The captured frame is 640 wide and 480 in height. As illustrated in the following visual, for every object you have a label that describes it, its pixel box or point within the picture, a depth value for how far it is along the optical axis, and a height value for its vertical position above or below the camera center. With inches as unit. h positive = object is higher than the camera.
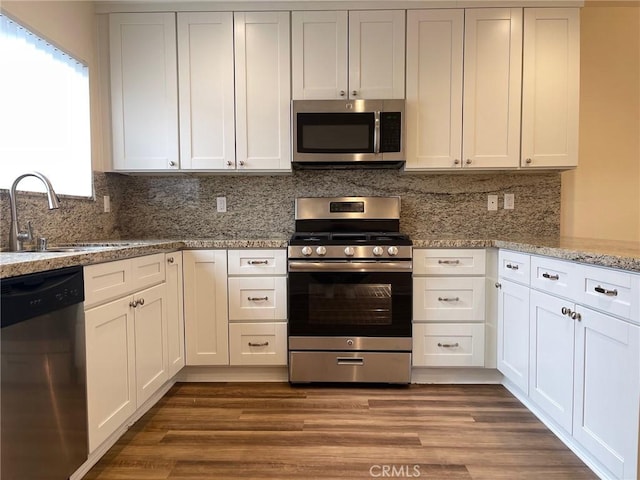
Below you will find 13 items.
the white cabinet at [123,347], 57.2 -22.1
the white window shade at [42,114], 71.6 +23.5
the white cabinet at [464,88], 92.7 +33.3
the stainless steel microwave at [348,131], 92.6 +22.6
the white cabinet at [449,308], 89.3 -20.9
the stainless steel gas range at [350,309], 87.3 -20.8
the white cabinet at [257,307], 89.8 -20.7
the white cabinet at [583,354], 48.9 -21.3
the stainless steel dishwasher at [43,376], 42.5 -19.3
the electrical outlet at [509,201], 107.2 +5.6
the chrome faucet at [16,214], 62.7 +1.3
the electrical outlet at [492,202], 107.5 +5.4
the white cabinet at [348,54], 92.9 +41.7
